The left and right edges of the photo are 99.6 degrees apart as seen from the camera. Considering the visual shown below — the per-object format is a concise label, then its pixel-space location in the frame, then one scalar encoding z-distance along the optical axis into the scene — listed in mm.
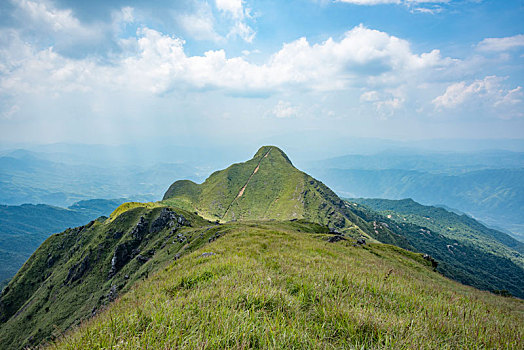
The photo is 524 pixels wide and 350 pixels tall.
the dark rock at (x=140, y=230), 60375
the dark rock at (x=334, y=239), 35500
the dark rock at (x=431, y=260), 40594
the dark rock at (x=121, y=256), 53800
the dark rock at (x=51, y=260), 79562
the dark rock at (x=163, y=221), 59375
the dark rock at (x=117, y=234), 67625
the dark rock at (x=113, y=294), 32081
